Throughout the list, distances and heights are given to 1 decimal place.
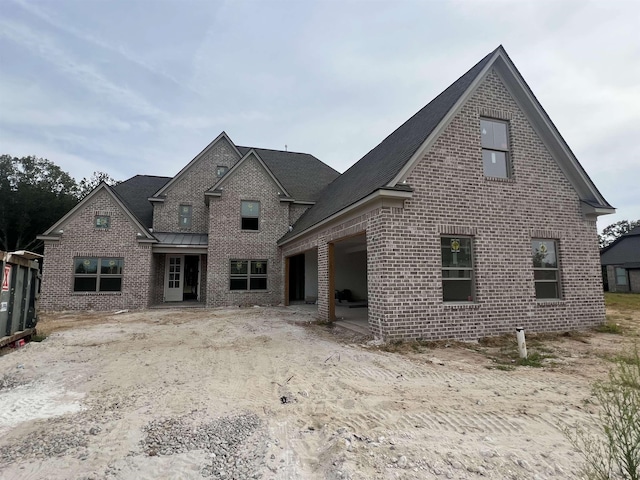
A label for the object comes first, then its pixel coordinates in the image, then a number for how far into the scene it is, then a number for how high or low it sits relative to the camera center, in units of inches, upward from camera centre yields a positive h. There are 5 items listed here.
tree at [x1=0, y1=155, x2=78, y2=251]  1255.5 +292.4
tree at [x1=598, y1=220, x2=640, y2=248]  2556.6 +357.3
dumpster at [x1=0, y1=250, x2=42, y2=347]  275.7 -19.3
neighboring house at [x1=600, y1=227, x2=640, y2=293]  1222.9 +42.7
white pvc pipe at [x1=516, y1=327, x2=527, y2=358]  253.3 -55.5
